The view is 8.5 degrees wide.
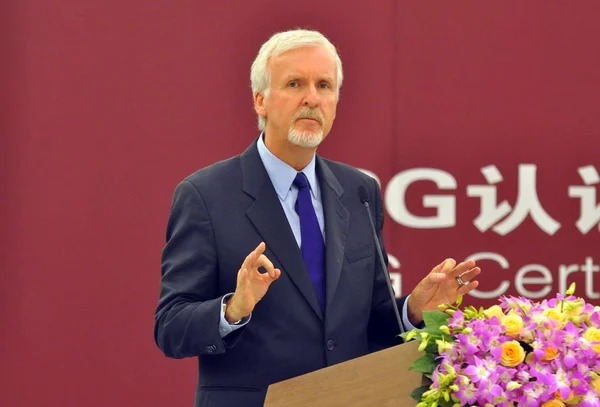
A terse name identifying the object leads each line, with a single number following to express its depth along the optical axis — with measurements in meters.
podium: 7.86
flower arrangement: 7.73
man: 8.19
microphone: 8.23
